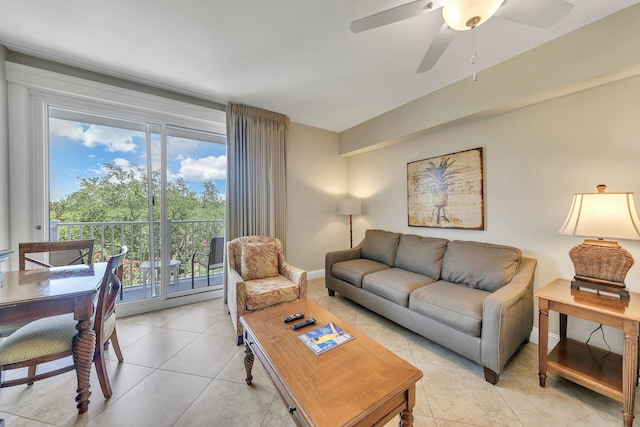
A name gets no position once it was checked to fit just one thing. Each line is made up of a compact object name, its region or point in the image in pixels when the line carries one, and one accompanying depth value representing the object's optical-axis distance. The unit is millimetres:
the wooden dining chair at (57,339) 1271
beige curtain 3055
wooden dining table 1206
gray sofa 1666
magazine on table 1309
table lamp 1449
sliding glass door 2475
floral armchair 2141
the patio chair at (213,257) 3271
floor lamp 3792
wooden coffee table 914
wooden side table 1293
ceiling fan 1140
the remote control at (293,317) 1596
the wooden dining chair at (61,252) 1841
